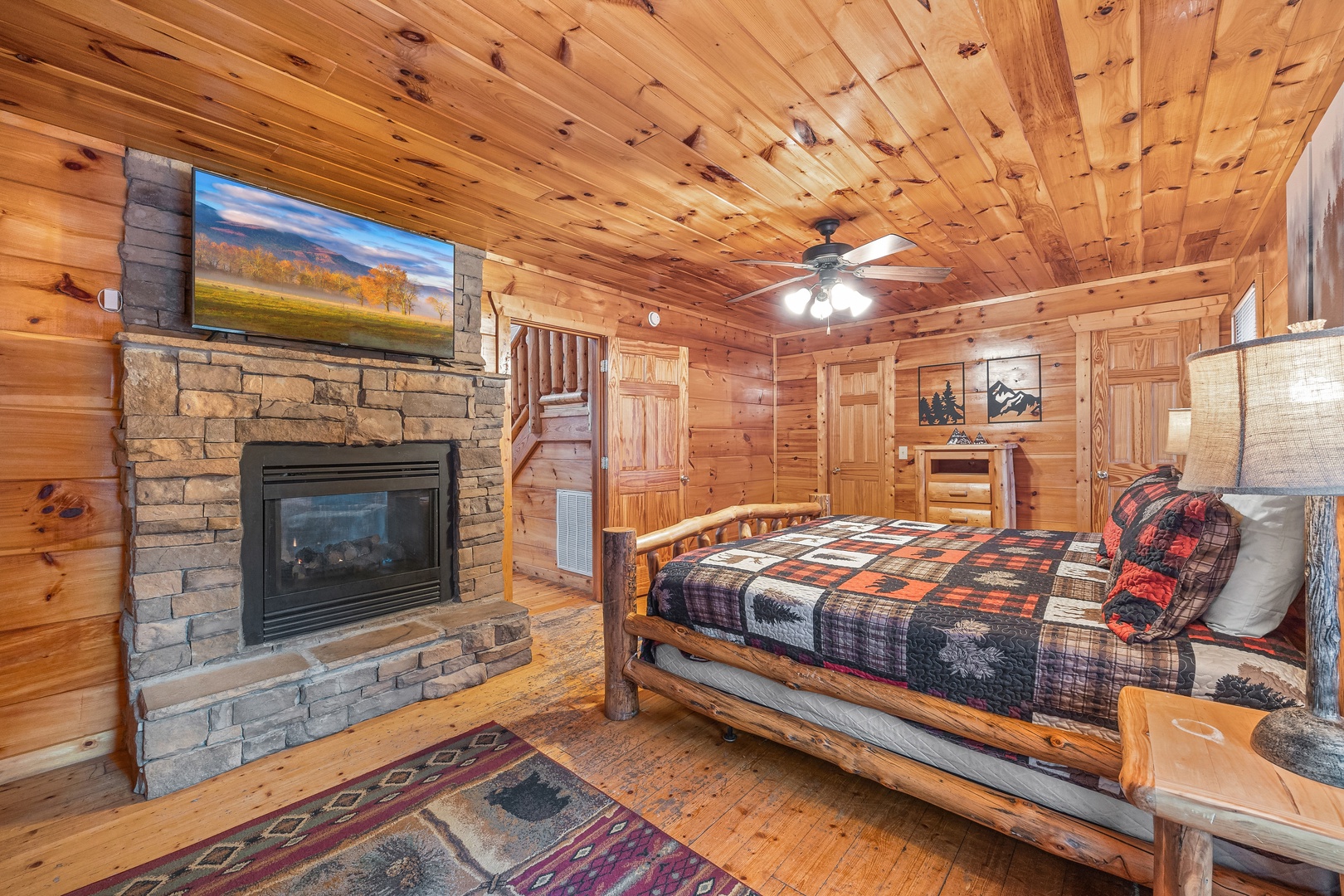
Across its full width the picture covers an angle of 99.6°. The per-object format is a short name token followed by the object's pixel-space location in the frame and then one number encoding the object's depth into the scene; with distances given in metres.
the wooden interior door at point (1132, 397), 4.12
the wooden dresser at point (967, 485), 4.47
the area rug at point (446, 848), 1.63
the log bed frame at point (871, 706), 1.41
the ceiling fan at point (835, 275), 3.03
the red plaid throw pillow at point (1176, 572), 1.50
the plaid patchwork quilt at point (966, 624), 1.41
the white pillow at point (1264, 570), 1.43
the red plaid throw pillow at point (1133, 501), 2.01
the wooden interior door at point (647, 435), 4.50
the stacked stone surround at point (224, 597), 2.20
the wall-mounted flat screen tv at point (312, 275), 2.48
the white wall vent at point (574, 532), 4.66
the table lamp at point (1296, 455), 0.94
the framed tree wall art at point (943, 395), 5.03
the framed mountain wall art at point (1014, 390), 4.68
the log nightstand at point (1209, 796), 0.86
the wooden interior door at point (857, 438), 5.46
